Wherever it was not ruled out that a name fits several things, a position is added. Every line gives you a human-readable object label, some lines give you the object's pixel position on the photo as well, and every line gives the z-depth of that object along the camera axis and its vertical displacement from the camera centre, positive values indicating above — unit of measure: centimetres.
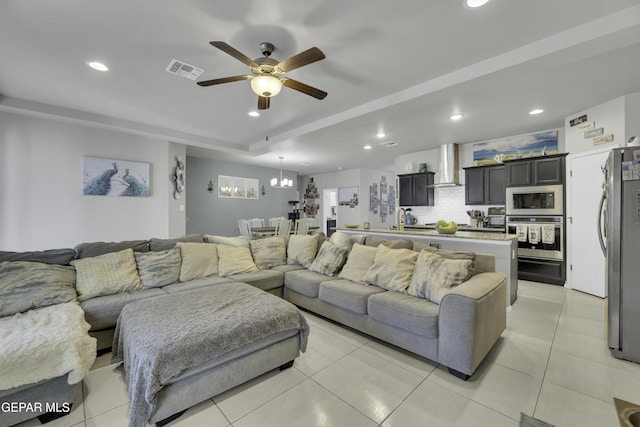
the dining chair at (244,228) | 644 -43
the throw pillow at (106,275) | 240 -62
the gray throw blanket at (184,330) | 143 -78
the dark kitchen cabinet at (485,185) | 504 +52
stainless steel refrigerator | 212 -36
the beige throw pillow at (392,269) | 255 -60
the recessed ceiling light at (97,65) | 270 +154
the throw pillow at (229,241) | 357 -41
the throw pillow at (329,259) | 321 -61
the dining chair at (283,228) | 602 -39
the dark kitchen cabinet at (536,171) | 430 +70
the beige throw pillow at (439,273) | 225 -56
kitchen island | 321 -44
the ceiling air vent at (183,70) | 268 +152
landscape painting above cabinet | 468 +123
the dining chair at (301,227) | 651 -40
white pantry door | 372 -19
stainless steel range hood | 567 +100
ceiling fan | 212 +123
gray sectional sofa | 192 -77
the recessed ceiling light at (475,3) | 183 +148
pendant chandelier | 733 +83
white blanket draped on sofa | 143 -81
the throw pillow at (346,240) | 346 -39
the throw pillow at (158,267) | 274 -61
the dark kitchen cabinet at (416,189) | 616 +54
